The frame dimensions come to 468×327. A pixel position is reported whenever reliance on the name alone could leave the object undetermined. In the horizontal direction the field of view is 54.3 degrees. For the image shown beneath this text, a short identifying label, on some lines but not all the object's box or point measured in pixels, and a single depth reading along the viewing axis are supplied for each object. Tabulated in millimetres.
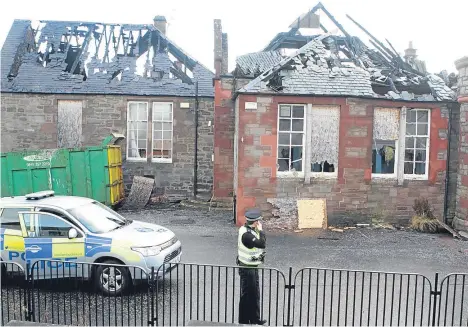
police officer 6742
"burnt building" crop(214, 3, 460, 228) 13789
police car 7758
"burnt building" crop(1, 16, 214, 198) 19281
